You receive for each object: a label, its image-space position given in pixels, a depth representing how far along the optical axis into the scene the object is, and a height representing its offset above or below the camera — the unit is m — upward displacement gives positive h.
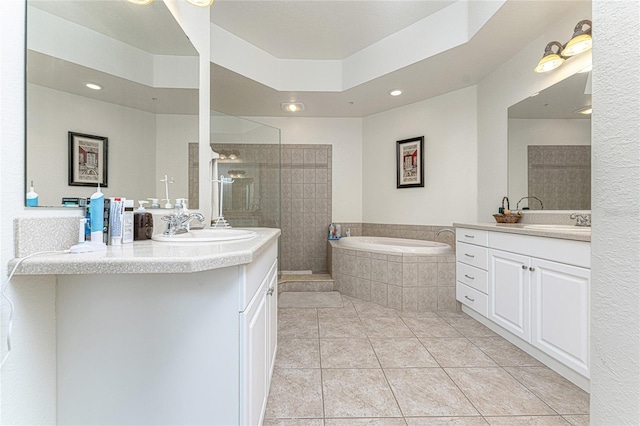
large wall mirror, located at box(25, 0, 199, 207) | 0.86 +0.46
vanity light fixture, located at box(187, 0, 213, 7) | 1.48 +1.09
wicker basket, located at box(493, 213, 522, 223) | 2.55 -0.04
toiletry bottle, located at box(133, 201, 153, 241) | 1.23 -0.05
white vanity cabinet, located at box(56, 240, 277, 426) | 0.91 -0.43
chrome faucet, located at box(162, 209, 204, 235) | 1.35 -0.03
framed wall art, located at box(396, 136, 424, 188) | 3.61 +0.65
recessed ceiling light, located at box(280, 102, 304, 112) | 3.60 +1.36
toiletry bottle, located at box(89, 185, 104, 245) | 0.97 -0.02
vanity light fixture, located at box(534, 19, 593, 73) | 1.85 +1.14
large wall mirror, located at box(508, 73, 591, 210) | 2.19 +0.56
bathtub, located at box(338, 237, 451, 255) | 2.93 -0.36
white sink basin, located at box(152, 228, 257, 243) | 1.16 -0.11
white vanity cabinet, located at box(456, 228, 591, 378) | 1.51 -0.48
